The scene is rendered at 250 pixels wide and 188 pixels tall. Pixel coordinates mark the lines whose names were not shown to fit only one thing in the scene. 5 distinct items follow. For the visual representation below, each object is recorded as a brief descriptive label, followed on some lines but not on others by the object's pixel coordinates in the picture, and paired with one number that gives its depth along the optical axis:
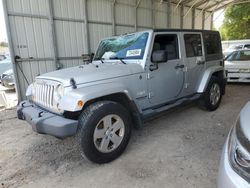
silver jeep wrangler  2.58
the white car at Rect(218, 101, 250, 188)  1.29
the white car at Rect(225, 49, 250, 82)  7.70
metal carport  5.99
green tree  22.98
